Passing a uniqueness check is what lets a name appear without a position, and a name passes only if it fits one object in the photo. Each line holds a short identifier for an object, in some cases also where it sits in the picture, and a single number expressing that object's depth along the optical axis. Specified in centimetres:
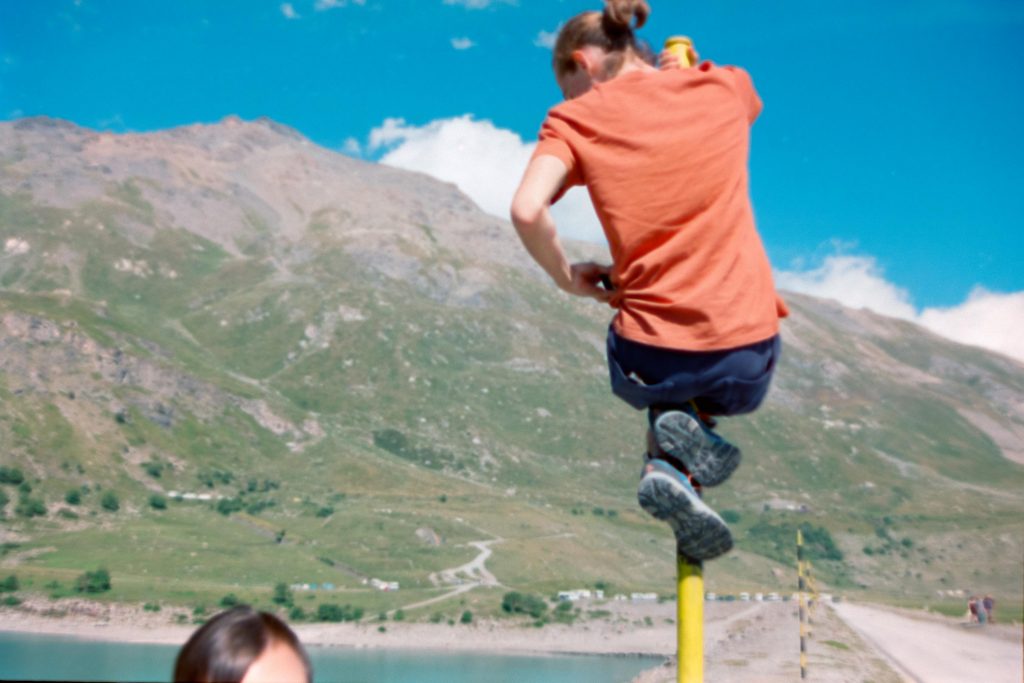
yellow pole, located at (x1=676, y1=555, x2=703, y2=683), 167
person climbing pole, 184
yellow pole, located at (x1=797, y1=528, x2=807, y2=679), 1177
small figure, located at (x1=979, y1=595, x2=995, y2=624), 2441
